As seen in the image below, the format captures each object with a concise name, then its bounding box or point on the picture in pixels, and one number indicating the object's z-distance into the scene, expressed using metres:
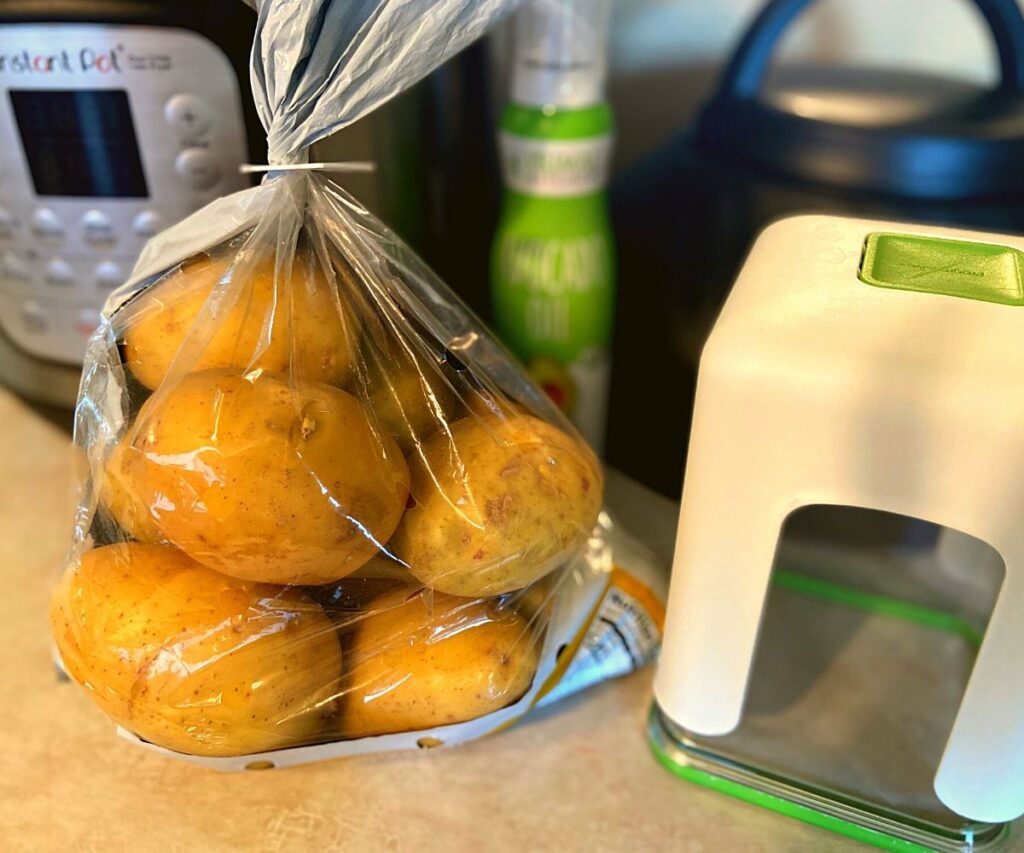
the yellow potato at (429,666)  0.44
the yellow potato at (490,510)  0.43
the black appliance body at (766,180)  0.56
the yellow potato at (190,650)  0.40
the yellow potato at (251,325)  0.44
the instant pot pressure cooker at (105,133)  0.51
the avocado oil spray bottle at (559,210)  0.58
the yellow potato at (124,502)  0.42
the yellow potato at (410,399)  0.46
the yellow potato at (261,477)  0.39
